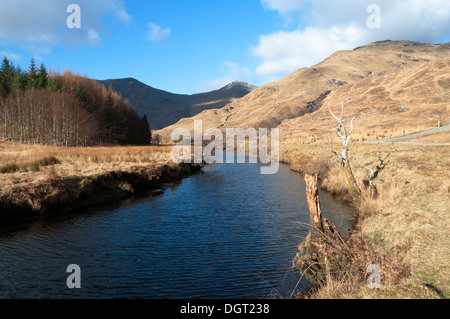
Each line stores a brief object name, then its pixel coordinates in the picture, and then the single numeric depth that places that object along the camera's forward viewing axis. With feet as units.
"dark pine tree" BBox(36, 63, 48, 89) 216.74
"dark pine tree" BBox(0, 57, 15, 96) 212.02
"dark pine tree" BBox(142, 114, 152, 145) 320.09
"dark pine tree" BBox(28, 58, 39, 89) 216.21
